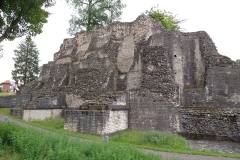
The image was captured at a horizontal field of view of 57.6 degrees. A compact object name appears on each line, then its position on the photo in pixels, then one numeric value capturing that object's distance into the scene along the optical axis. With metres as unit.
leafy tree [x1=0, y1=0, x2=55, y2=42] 10.52
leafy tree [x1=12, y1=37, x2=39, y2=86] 36.12
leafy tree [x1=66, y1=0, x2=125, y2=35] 32.37
